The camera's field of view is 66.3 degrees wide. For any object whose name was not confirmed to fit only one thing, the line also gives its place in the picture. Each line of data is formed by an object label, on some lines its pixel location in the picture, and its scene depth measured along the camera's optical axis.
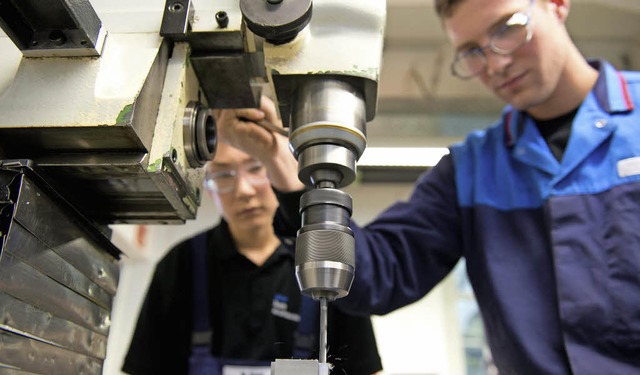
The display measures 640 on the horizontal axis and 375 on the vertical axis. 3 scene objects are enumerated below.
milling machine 0.51
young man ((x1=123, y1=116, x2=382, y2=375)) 1.48
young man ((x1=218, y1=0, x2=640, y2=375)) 0.96
